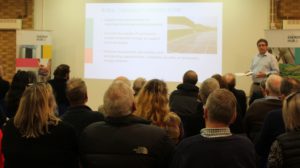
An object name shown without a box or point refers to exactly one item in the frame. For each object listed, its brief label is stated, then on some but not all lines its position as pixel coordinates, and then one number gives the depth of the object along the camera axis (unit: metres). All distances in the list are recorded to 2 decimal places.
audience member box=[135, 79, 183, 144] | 3.07
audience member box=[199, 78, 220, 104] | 4.07
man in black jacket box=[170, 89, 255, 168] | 2.13
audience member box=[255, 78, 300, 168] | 3.21
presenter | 7.21
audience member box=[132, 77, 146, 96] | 4.61
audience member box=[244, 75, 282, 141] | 3.81
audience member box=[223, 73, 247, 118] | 5.18
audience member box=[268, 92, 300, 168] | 2.36
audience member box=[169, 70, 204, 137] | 4.08
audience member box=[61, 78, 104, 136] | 3.07
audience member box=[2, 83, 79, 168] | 2.45
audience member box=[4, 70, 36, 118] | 4.11
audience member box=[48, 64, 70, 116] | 5.48
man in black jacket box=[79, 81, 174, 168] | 2.44
